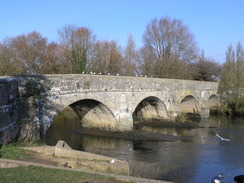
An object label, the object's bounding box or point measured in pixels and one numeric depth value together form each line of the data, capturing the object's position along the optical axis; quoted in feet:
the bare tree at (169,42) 135.74
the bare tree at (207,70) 138.82
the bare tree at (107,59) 106.21
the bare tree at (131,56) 128.93
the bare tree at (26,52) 89.20
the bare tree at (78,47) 94.99
